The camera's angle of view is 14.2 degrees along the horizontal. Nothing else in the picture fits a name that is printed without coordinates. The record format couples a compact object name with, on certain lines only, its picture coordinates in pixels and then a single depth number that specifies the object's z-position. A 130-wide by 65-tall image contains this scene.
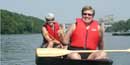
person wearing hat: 12.98
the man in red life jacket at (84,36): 10.66
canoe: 10.34
